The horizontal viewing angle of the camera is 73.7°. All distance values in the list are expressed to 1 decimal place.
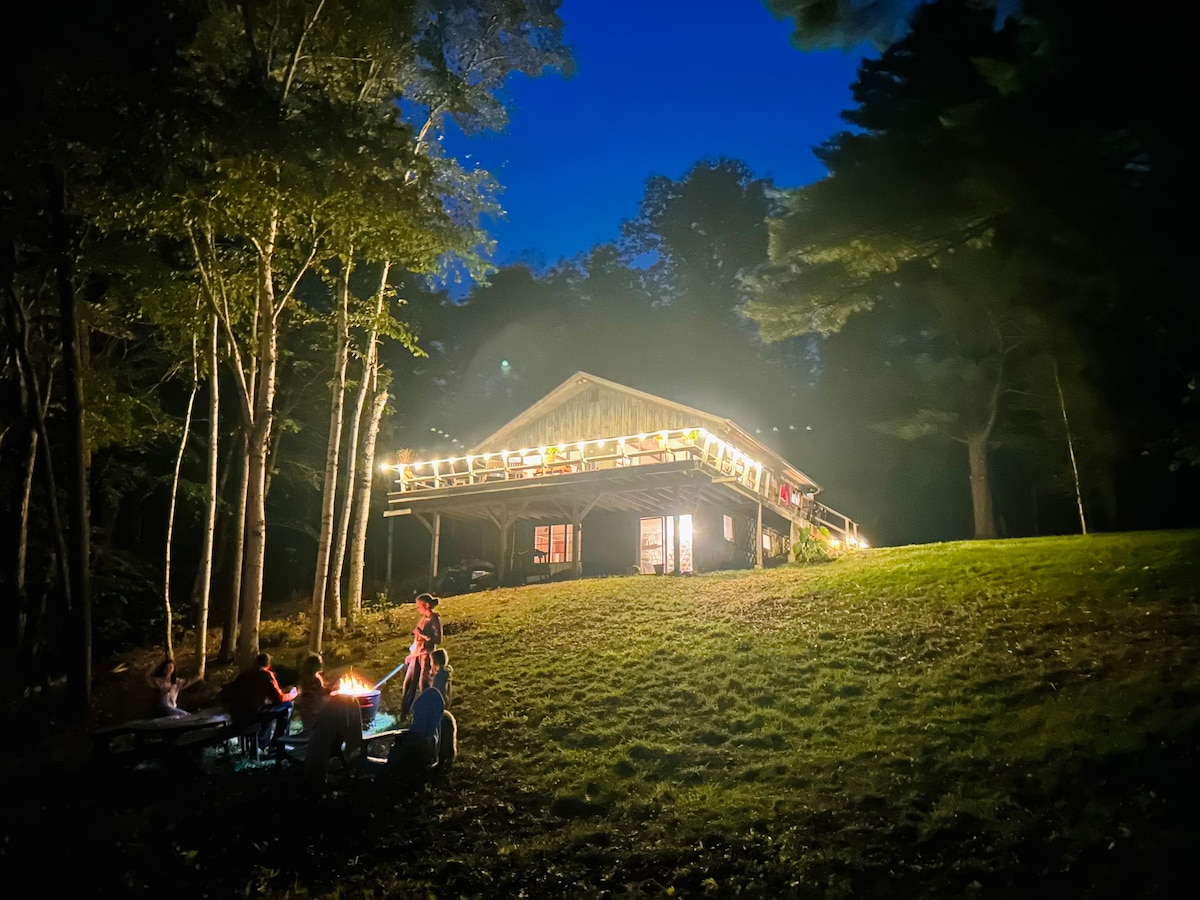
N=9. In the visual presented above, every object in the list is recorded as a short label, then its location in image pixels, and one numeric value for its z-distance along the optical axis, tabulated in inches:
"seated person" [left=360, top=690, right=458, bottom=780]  312.3
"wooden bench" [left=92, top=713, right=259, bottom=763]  311.1
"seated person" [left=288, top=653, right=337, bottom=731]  370.6
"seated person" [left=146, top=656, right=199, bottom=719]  402.6
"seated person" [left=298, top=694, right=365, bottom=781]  296.2
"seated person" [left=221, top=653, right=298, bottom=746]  339.3
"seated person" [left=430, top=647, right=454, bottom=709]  330.3
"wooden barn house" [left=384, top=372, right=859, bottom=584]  878.4
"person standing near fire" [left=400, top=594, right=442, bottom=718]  416.8
